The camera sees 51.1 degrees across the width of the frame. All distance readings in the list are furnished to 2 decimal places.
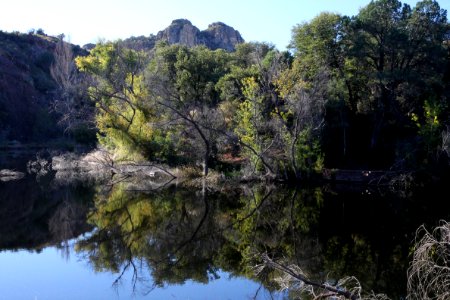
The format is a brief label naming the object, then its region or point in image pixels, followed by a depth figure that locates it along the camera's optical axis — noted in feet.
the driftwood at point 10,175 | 108.66
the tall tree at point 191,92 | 100.68
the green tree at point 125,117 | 114.73
